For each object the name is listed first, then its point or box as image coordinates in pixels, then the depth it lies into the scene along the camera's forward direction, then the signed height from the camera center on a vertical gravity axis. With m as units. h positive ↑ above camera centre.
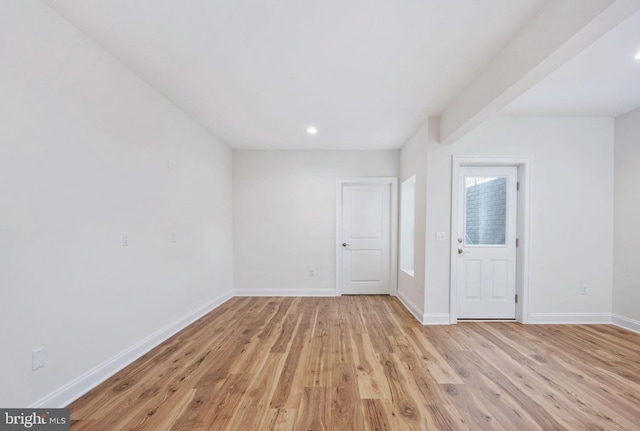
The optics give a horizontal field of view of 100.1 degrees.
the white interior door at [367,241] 4.76 -0.49
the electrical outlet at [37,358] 1.58 -0.87
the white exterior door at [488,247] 3.45 -0.42
